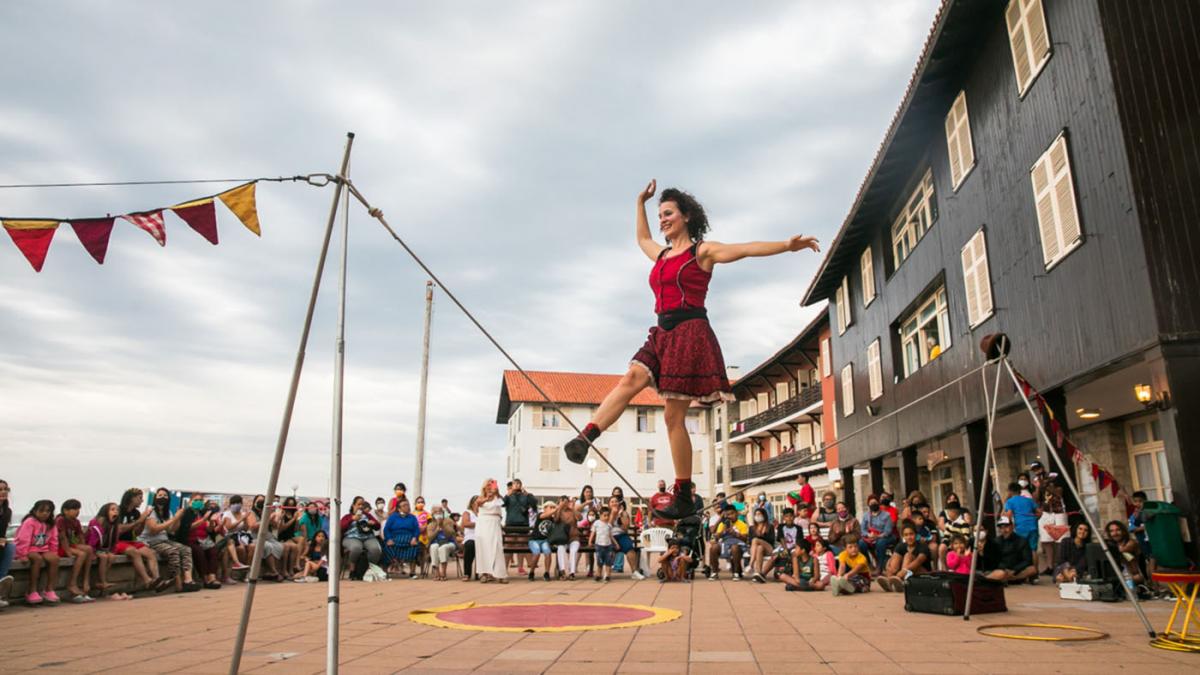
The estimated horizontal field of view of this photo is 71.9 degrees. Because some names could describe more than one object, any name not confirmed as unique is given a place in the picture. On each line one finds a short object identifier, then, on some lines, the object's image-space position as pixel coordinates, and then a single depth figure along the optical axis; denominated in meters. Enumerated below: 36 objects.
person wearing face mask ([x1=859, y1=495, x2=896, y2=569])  12.67
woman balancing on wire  4.01
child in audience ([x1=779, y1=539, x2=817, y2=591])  11.39
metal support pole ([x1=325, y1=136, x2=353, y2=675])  3.62
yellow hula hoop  5.74
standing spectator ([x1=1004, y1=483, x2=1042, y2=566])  11.69
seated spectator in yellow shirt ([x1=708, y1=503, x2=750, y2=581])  13.77
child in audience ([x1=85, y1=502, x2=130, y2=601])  9.78
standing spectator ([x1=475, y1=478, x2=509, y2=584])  12.61
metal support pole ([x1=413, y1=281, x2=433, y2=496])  20.63
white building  43.16
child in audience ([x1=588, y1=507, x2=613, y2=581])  13.34
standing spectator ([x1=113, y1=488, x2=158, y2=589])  10.33
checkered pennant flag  4.52
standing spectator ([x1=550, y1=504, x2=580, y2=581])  13.58
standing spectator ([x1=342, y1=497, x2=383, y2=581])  13.41
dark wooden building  9.05
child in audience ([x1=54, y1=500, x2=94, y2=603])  9.38
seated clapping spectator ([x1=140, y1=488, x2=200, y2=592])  10.81
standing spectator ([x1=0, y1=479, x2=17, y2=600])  8.46
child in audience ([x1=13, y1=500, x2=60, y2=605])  8.88
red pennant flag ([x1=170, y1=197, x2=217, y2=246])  4.46
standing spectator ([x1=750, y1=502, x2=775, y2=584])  13.59
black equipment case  7.69
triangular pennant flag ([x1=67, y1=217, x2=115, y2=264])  4.50
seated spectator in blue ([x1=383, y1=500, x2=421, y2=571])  13.95
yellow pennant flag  4.39
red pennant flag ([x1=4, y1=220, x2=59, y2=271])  4.55
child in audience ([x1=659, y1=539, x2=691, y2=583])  12.98
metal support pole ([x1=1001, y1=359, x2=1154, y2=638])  5.93
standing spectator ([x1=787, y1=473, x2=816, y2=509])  15.12
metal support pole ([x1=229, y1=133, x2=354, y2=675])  3.72
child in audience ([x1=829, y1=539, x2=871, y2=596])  10.47
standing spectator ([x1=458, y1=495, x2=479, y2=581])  13.45
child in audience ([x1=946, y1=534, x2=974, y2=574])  10.38
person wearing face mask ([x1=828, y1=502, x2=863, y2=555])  12.59
